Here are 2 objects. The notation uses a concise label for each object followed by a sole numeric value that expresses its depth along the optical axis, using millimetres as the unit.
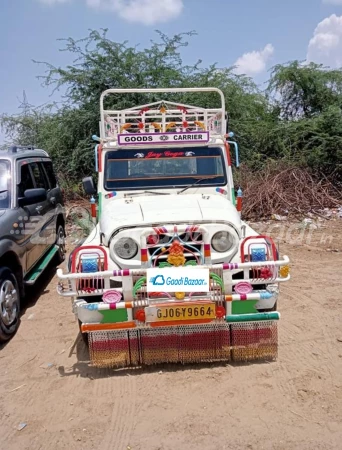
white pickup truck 3344
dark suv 4367
